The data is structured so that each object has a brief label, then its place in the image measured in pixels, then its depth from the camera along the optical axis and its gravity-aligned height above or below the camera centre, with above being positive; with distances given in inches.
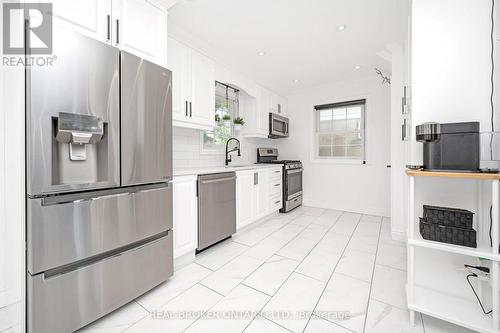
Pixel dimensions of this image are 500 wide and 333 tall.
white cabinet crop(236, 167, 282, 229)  114.1 -18.4
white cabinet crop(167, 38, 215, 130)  91.5 +37.1
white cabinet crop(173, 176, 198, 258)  78.1 -20.1
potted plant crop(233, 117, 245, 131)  144.9 +29.2
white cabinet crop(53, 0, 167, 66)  51.3 +39.7
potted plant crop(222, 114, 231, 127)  133.9 +28.9
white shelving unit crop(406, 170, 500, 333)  43.9 -32.3
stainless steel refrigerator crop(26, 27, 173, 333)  43.1 -4.4
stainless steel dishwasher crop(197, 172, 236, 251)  89.2 -20.1
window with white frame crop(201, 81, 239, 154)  128.1 +29.2
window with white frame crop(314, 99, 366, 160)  162.2 +27.6
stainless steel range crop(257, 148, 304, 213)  158.4 -10.5
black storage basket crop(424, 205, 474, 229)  49.0 -12.7
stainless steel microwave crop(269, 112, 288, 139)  166.2 +31.8
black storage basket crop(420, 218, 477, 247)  47.8 -16.8
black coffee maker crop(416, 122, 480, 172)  48.9 +4.8
